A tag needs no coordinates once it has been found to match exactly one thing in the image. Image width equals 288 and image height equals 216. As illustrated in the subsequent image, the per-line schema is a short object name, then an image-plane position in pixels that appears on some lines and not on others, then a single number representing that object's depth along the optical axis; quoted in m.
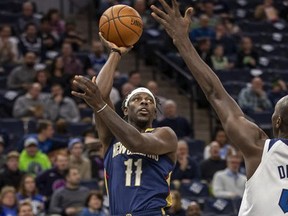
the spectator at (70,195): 12.23
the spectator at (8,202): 11.67
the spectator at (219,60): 17.64
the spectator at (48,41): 17.09
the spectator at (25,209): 11.18
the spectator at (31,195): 12.05
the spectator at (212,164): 13.84
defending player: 5.08
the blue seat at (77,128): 14.75
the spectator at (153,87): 15.35
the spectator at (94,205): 11.75
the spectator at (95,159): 13.44
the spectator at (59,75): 15.70
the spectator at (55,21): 18.27
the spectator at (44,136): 13.66
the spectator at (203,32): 18.78
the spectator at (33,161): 13.13
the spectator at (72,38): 17.70
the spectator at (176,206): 11.81
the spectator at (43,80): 15.46
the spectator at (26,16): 17.94
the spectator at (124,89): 14.64
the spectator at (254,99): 16.20
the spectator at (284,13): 21.69
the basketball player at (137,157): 6.56
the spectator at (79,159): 13.05
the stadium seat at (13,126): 14.53
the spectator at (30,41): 17.06
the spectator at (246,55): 18.19
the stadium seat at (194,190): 13.17
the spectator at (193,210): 11.57
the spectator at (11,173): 12.61
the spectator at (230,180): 13.26
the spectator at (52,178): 12.73
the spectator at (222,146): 14.38
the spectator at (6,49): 16.59
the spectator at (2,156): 13.27
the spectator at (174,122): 14.98
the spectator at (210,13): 20.02
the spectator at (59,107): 14.91
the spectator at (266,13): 21.08
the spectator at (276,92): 16.89
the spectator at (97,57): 16.83
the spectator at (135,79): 15.93
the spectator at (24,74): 15.74
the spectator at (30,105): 14.73
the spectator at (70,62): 16.17
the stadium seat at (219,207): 12.79
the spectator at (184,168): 13.44
